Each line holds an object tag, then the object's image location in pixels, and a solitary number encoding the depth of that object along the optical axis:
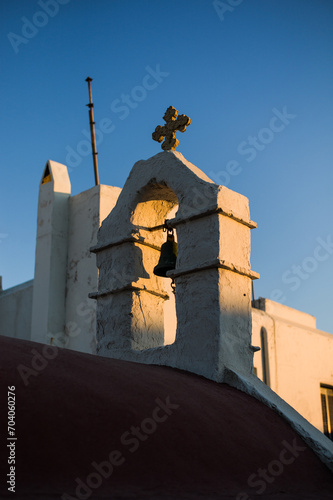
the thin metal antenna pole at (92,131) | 13.39
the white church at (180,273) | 4.86
